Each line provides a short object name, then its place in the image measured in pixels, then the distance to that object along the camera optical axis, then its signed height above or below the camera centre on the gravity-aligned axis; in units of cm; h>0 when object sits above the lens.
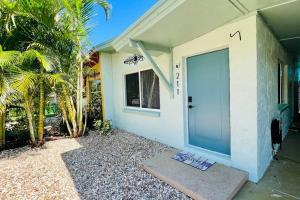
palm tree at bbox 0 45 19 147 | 303 +73
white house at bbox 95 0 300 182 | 218 +46
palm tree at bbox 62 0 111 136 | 367 +214
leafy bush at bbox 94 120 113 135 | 494 -112
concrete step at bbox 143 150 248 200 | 194 -138
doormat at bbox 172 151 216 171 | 252 -131
